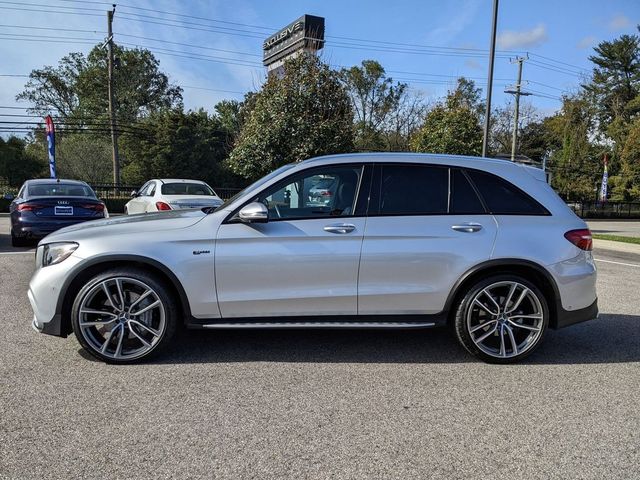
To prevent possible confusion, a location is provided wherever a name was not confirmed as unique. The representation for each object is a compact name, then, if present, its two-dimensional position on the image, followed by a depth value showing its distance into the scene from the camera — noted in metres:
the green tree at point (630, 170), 39.12
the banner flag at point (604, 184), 37.56
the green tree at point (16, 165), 31.12
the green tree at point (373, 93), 52.12
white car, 11.47
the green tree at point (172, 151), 41.59
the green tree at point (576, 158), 45.44
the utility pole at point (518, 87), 47.38
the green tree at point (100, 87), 53.91
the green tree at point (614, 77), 56.84
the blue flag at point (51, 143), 23.42
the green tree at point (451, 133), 23.83
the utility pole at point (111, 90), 31.52
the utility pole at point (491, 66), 16.58
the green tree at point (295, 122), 15.57
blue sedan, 9.83
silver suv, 4.12
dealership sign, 48.91
